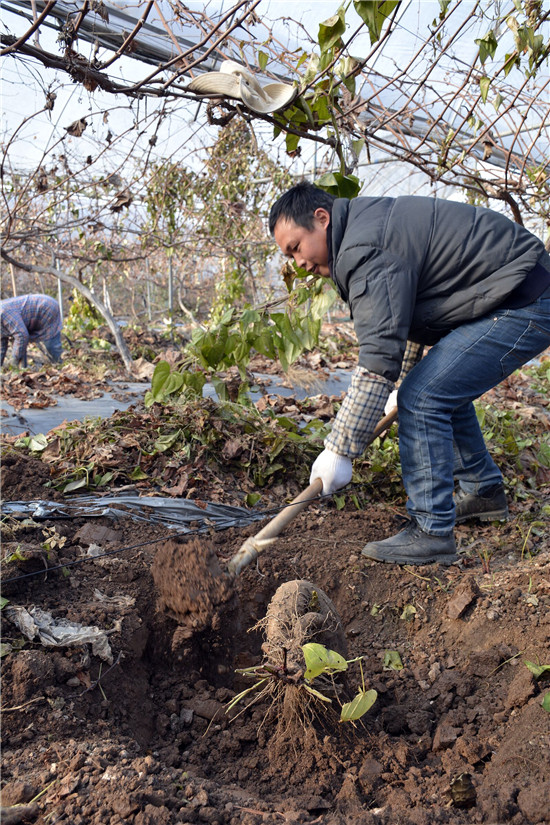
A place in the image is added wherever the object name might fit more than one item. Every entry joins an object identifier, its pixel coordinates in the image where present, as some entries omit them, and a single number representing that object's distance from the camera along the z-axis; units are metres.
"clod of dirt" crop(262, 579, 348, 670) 1.79
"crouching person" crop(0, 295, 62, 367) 7.72
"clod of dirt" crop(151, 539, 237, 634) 1.99
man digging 2.23
